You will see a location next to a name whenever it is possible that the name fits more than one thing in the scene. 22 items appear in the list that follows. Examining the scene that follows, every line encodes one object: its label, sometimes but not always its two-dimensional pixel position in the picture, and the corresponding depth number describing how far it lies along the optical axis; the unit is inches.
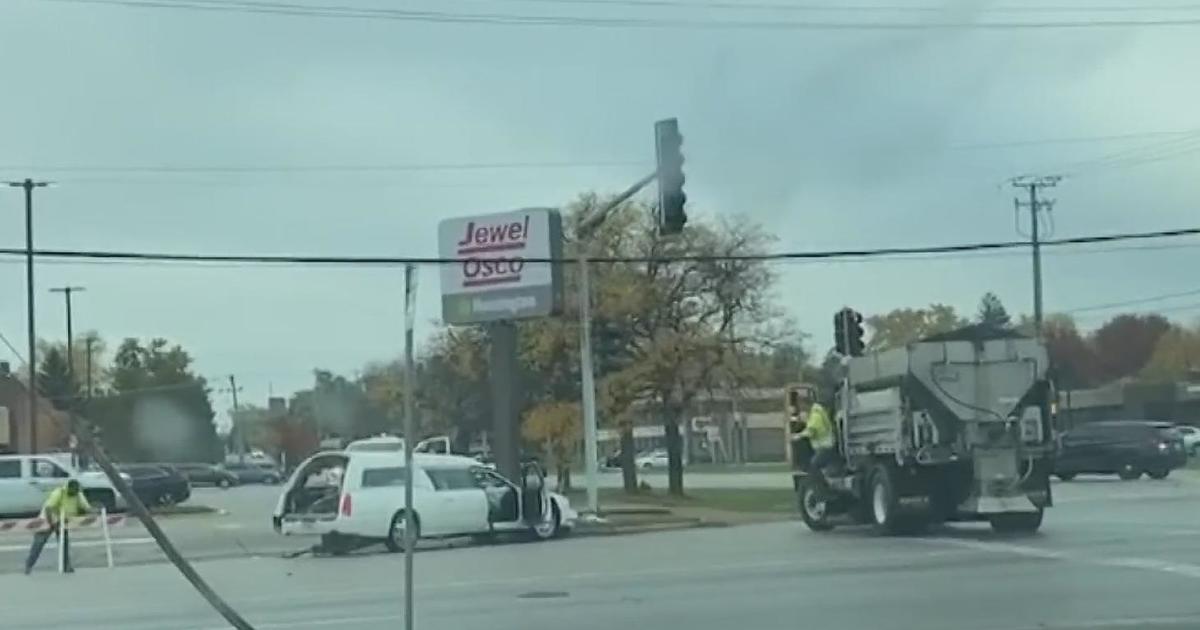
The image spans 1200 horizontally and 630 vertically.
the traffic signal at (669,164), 954.7
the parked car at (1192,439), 2592.5
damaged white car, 1206.3
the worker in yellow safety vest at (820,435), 1205.7
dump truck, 1102.4
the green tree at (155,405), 2642.7
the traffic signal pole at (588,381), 1374.3
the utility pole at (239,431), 3885.3
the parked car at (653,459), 3878.0
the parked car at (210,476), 2881.4
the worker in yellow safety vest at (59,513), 1145.4
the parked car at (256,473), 3287.4
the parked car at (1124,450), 1883.6
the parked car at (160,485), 2094.0
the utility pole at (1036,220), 1748.3
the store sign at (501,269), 1565.0
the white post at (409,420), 421.7
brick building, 2312.7
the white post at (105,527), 1194.6
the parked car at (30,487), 1873.8
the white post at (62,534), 1139.3
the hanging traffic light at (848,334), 1215.6
